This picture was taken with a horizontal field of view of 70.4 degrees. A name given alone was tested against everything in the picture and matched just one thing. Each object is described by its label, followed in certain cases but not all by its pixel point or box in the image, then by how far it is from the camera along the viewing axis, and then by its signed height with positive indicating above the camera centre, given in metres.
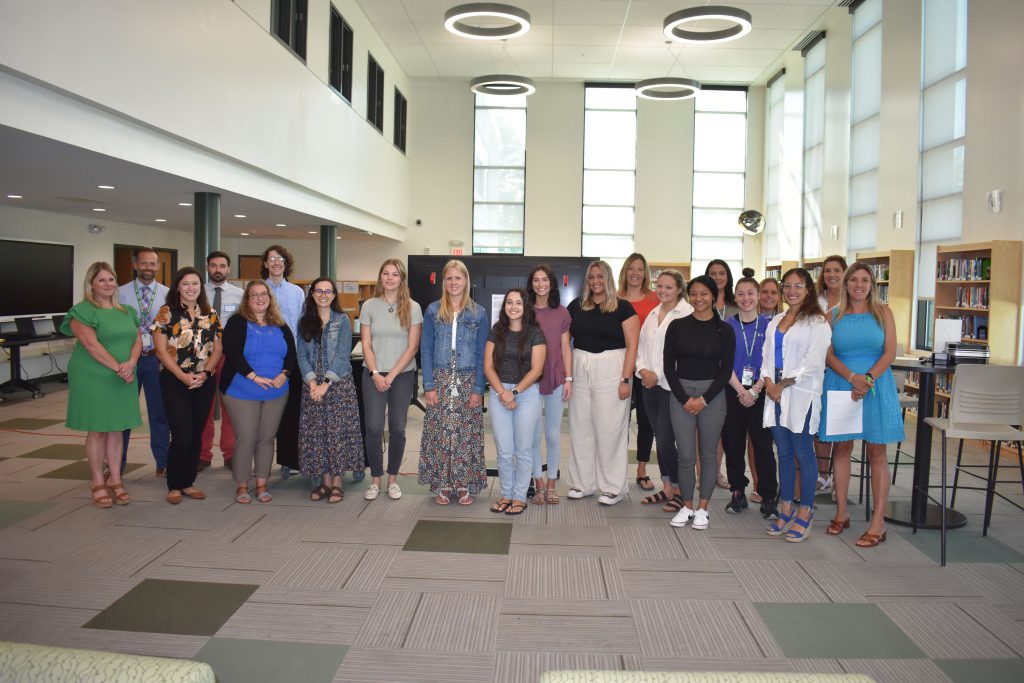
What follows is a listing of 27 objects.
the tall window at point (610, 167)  15.59 +3.07
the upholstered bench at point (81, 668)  1.41 -0.72
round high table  4.10 -0.88
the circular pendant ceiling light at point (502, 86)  12.73 +3.97
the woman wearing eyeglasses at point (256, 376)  4.45 -0.46
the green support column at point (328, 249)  12.14 +0.92
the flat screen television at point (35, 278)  9.13 +0.26
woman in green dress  4.33 -0.44
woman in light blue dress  3.88 -0.30
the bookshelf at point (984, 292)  6.70 +0.25
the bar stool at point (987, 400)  3.89 -0.45
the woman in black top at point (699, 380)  4.12 -0.39
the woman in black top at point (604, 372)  4.51 -0.39
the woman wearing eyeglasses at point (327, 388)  4.64 -0.54
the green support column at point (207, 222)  7.31 +0.81
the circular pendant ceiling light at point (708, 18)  9.60 +3.98
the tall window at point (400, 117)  14.84 +3.91
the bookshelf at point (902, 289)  8.88 +0.32
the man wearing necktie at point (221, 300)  5.42 +0.01
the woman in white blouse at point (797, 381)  3.91 -0.37
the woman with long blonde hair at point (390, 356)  4.64 -0.33
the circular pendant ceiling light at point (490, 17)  9.72 +3.93
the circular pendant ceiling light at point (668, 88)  12.32 +3.89
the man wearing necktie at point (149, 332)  5.02 -0.23
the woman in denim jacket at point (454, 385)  4.54 -0.49
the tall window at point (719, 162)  15.55 +3.20
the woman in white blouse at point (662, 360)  4.54 -0.32
